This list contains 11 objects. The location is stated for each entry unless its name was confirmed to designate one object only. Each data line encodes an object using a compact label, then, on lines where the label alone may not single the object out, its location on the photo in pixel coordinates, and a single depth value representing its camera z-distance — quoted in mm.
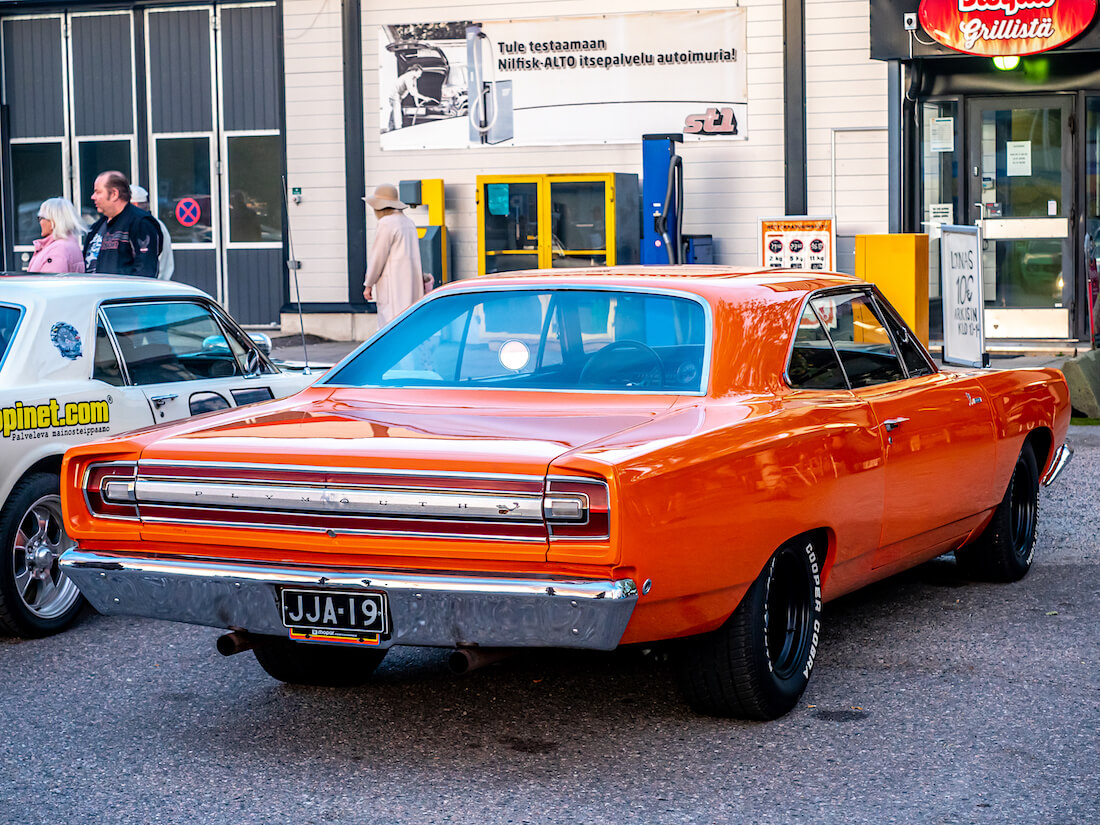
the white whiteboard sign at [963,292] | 10820
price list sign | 15625
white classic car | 5727
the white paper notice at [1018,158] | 15500
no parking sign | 19188
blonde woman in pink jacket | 8977
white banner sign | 16844
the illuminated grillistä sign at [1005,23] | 14562
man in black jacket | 9250
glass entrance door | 15422
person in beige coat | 11750
